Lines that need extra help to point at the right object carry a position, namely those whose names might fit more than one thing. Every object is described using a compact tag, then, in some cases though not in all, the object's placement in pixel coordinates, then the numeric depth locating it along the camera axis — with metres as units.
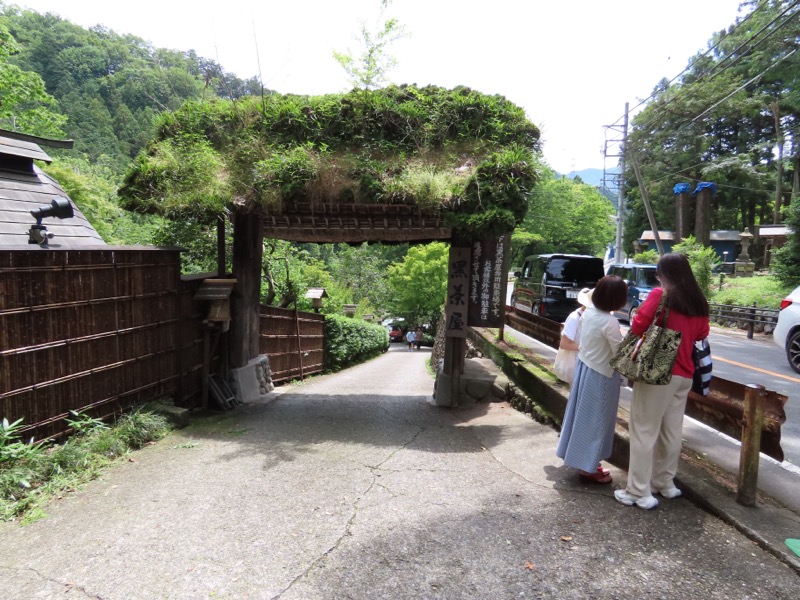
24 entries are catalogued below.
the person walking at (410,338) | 33.06
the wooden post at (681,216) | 32.72
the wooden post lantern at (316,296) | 15.77
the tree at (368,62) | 7.02
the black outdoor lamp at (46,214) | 5.41
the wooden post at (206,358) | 6.89
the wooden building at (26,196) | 6.01
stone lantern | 27.09
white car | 8.20
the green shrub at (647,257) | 29.15
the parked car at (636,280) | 16.36
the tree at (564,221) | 38.47
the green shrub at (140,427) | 4.98
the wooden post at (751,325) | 14.16
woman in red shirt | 3.28
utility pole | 24.88
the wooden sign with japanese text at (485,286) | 7.24
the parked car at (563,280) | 13.42
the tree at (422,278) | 30.06
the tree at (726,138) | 28.43
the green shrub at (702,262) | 17.86
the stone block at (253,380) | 7.46
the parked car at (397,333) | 41.38
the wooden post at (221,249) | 7.42
